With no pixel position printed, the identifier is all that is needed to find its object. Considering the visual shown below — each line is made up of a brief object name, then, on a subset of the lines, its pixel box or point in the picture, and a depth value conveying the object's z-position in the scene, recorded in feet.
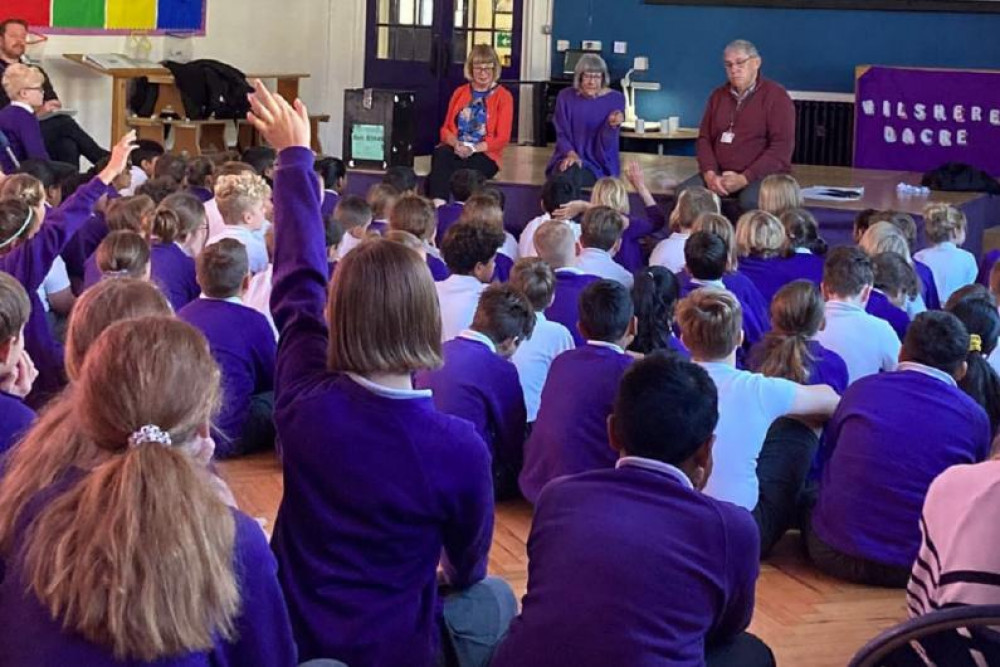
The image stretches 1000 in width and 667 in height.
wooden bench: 35.47
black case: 32.14
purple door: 40.16
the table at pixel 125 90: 35.83
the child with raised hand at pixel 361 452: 8.11
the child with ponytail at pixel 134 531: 5.57
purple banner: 34.22
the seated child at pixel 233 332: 15.17
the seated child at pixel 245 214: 18.62
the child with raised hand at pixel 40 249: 14.14
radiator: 37.73
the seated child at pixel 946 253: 20.21
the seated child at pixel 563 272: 16.84
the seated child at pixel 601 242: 18.61
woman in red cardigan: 28.78
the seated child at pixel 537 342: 14.93
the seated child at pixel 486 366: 13.50
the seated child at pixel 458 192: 23.85
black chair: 4.88
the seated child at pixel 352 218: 20.26
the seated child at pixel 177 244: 17.70
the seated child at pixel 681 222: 19.98
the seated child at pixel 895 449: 11.98
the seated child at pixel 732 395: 12.18
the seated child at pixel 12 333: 9.68
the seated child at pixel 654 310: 15.49
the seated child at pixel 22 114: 26.73
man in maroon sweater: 25.67
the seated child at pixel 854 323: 14.70
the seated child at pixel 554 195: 23.90
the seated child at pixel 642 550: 7.38
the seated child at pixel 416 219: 19.01
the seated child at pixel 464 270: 15.96
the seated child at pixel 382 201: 22.53
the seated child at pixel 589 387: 12.73
